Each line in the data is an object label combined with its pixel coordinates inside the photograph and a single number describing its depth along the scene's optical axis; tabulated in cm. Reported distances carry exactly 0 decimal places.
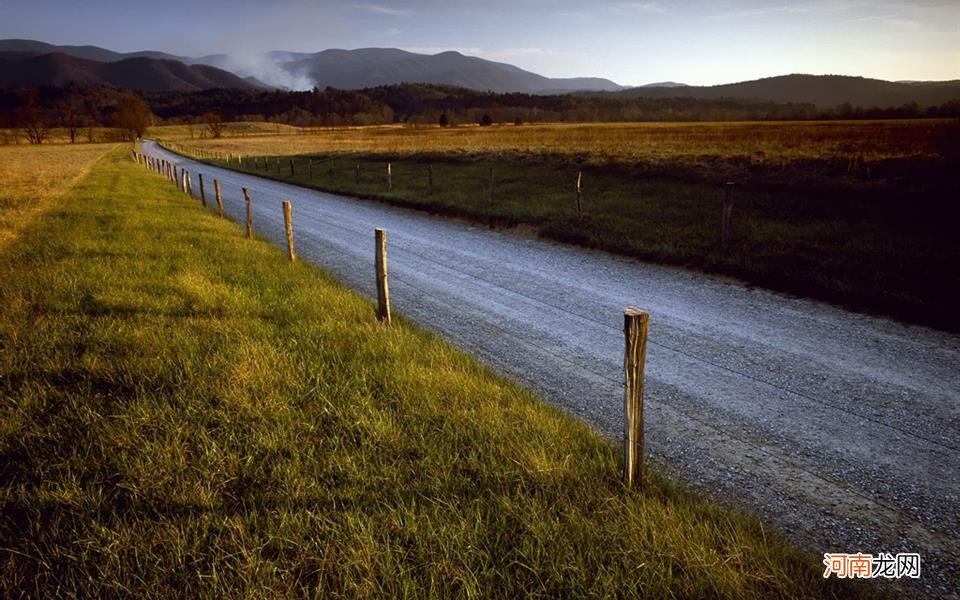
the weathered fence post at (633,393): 327
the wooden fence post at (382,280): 682
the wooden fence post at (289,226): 1047
